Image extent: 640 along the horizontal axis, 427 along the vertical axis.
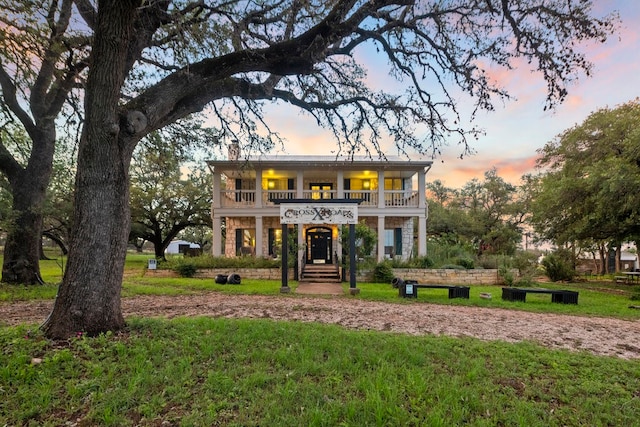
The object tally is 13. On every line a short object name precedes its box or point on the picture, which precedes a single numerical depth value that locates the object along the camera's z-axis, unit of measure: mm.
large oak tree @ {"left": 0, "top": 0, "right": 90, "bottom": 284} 9258
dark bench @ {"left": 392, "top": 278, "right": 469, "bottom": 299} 9969
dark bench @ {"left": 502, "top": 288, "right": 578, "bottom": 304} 9656
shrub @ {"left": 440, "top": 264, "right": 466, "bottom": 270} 14562
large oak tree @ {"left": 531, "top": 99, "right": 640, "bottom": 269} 11320
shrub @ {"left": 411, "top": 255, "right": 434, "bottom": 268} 14750
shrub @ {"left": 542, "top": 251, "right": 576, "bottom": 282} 17484
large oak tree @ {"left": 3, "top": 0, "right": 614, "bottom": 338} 4426
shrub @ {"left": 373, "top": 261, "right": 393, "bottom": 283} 13875
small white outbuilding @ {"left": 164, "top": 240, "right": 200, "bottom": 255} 35081
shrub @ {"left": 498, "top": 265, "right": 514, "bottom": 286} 13273
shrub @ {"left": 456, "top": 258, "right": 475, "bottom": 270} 15016
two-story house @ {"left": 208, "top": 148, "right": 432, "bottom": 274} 17375
